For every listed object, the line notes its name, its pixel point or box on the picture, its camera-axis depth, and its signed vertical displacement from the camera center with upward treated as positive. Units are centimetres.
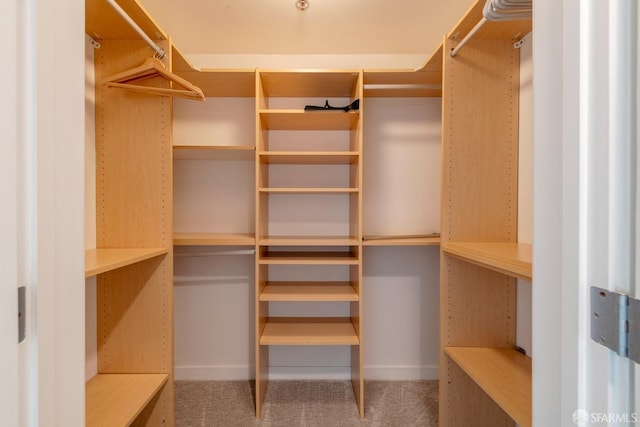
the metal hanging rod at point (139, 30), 121 +75
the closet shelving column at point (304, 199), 191 +7
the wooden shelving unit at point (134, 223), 156 -6
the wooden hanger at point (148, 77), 140 +59
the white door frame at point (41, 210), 52 +0
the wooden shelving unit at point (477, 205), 162 +3
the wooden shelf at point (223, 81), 191 +80
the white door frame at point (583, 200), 48 +2
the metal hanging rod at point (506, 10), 111 +70
